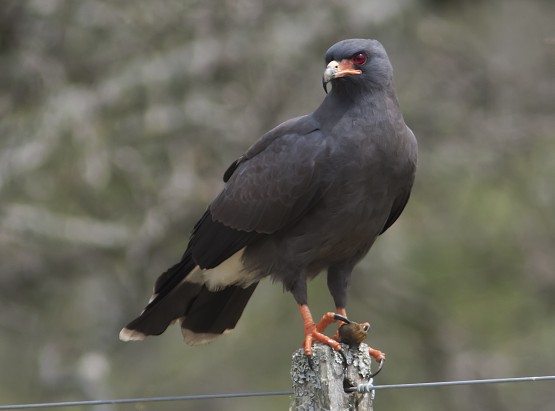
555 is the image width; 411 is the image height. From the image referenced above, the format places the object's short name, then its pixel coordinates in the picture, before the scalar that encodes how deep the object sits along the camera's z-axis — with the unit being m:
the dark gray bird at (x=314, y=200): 10.18
